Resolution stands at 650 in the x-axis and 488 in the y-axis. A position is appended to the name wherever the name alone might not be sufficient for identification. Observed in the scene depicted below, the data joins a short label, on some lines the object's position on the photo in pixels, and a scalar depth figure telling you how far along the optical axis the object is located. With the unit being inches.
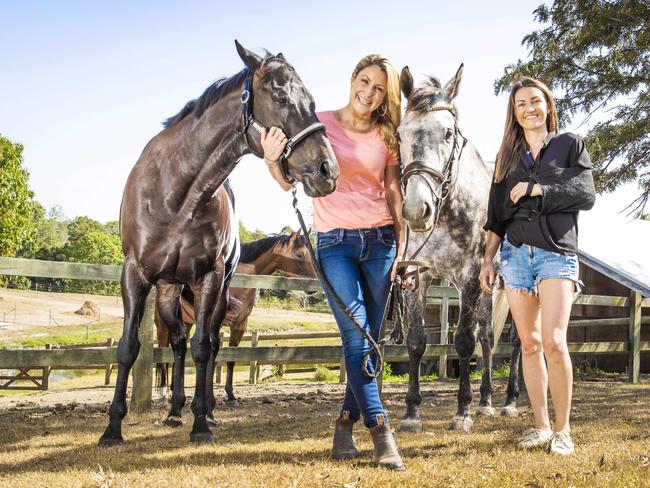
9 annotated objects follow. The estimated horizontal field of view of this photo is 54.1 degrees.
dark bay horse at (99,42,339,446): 148.9
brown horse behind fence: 321.1
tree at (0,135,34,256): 1240.2
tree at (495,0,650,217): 355.3
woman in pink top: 117.6
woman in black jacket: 126.0
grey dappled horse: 145.5
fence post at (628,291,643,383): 369.1
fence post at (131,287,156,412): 210.4
